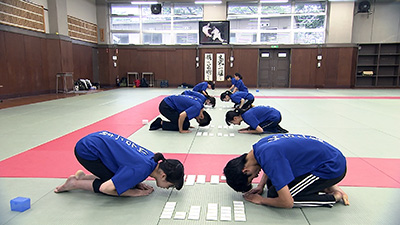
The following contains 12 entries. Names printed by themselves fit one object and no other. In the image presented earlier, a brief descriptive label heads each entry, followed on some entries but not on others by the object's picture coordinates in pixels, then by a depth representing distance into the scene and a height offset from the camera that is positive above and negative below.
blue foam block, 2.87 -1.35
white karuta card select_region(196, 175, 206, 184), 3.64 -1.41
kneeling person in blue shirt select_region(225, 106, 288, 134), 6.02 -1.08
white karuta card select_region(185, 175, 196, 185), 3.61 -1.41
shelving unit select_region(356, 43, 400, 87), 20.48 +0.31
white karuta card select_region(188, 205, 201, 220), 2.79 -1.42
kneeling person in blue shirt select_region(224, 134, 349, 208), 2.64 -0.95
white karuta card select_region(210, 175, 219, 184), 3.63 -1.41
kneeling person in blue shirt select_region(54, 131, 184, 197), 2.86 -0.98
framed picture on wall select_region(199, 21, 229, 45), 20.67 +2.66
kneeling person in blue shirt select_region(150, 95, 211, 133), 6.14 -0.97
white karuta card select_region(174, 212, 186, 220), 2.77 -1.42
